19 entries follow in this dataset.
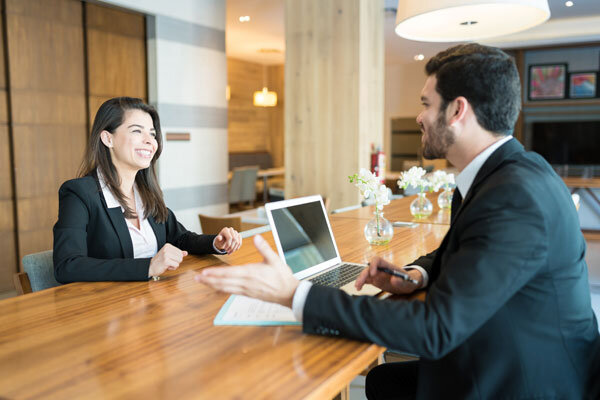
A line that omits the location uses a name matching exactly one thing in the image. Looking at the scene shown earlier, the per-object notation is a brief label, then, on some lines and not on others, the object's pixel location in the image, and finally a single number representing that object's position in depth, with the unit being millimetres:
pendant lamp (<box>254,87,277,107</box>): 9906
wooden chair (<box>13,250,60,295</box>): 1833
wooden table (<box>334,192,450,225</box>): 3109
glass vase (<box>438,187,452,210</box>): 3609
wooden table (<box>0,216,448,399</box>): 917
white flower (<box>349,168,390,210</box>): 2320
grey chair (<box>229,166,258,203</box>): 8742
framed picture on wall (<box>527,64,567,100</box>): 8547
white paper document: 1226
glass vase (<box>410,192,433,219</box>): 3156
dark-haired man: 999
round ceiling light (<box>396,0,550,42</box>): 2242
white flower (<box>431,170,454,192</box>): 3403
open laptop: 1593
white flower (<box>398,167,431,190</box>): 2867
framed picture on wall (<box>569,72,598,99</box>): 8352
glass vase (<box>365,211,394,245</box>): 2271
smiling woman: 1837
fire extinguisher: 5672
